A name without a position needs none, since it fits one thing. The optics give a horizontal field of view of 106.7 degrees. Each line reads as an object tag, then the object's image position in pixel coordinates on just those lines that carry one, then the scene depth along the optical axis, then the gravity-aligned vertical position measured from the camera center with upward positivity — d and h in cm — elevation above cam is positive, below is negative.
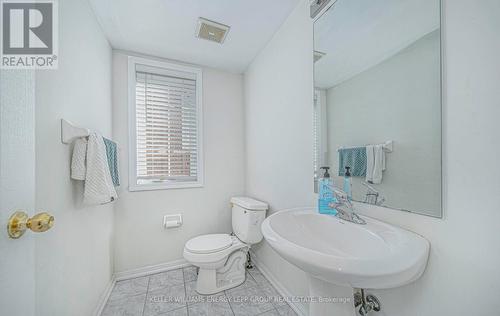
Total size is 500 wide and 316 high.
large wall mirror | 69 +27
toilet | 151 -77
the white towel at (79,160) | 101 -1
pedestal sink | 55 -33
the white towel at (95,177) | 105 -10
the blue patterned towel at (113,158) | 134 +0
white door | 44 -6
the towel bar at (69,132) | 93 +14
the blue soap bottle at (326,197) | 100 -22
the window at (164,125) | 183 +35
